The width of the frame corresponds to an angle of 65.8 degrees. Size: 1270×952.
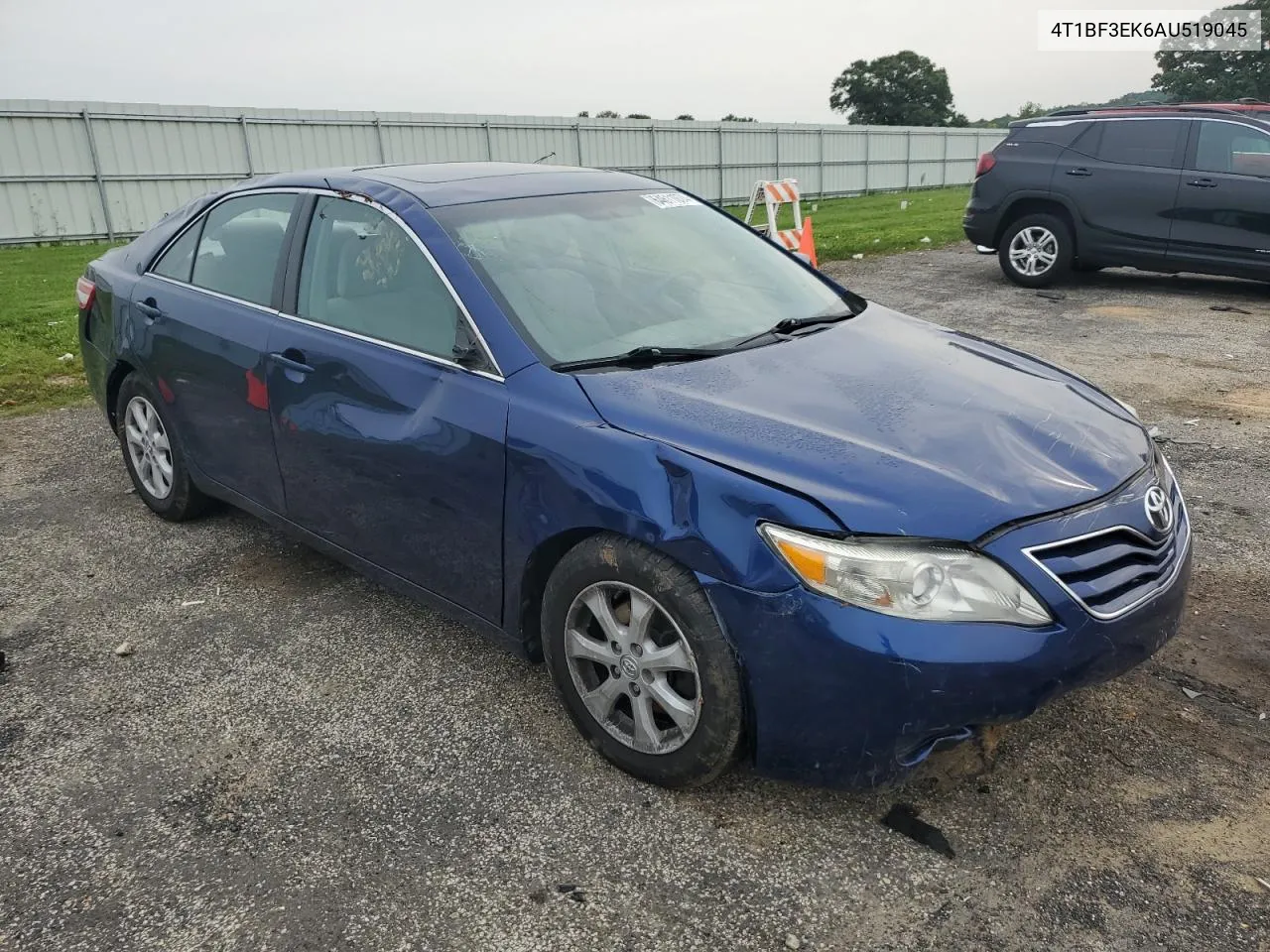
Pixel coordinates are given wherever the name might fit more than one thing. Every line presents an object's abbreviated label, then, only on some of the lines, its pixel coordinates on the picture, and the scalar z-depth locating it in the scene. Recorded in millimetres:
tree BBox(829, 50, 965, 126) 76750
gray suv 9031
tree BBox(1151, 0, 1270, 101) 51281
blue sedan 2254
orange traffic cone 10289
